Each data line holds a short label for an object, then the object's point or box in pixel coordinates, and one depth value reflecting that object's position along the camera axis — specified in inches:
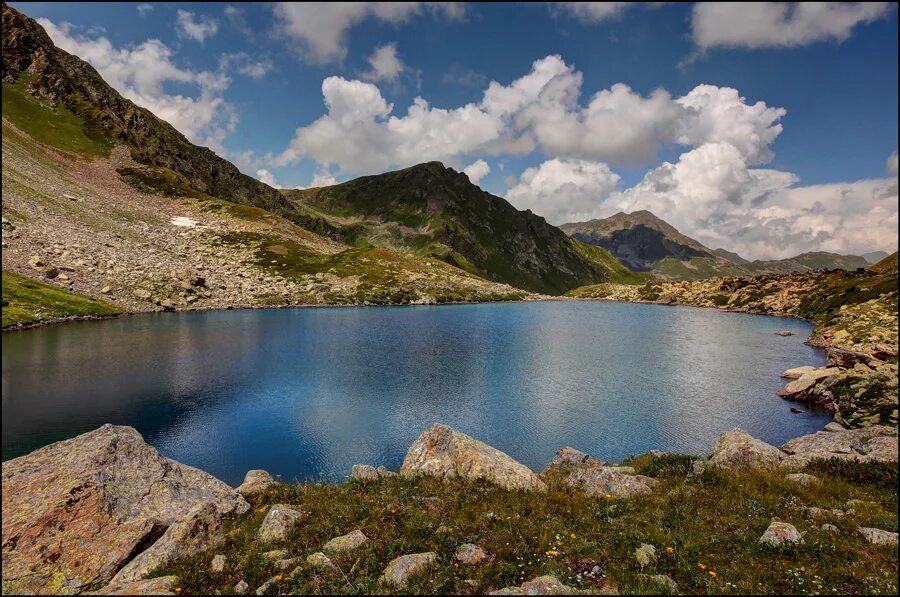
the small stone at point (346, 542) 566.9
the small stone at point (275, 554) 552.4
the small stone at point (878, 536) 504.4
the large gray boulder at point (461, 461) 852.6
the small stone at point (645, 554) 506.4
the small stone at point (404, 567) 489.4
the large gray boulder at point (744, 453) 937.5
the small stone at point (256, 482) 865.2
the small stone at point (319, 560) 522.9
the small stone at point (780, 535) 520.4
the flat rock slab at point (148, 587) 458.0
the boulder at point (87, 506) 573.9
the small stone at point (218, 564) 530.7
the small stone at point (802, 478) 756.0
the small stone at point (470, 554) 535.8
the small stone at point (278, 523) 615.5
